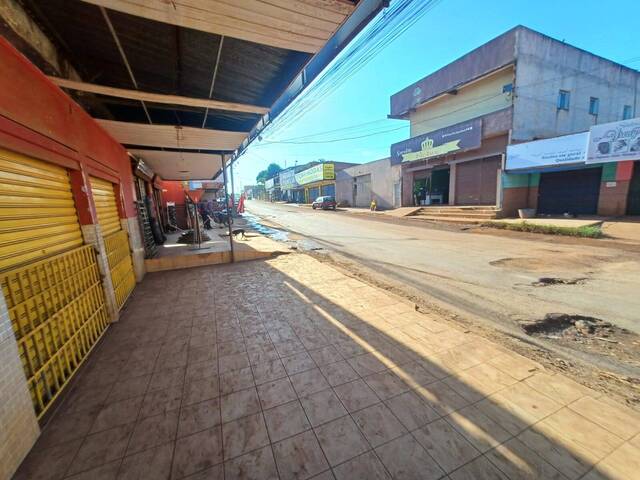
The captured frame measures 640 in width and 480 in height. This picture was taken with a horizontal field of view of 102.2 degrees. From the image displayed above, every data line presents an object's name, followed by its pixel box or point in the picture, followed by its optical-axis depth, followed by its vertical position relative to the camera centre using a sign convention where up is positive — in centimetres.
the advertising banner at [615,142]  982 +159
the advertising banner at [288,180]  4253 +334
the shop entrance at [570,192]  1183 -33
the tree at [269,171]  7212 +796
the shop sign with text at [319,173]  3173 +310
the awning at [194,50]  210 +158
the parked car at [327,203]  2711 -64
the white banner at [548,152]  1113 +156
